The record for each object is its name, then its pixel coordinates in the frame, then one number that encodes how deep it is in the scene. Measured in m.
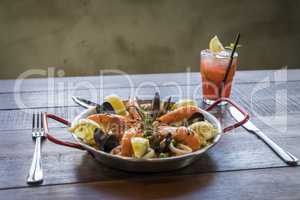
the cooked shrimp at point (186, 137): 0.84
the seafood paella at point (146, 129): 0.82
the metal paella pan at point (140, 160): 0.79
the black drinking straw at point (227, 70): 1.19
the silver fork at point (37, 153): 0.81
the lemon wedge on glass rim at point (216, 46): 1.28
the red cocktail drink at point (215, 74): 1.25
